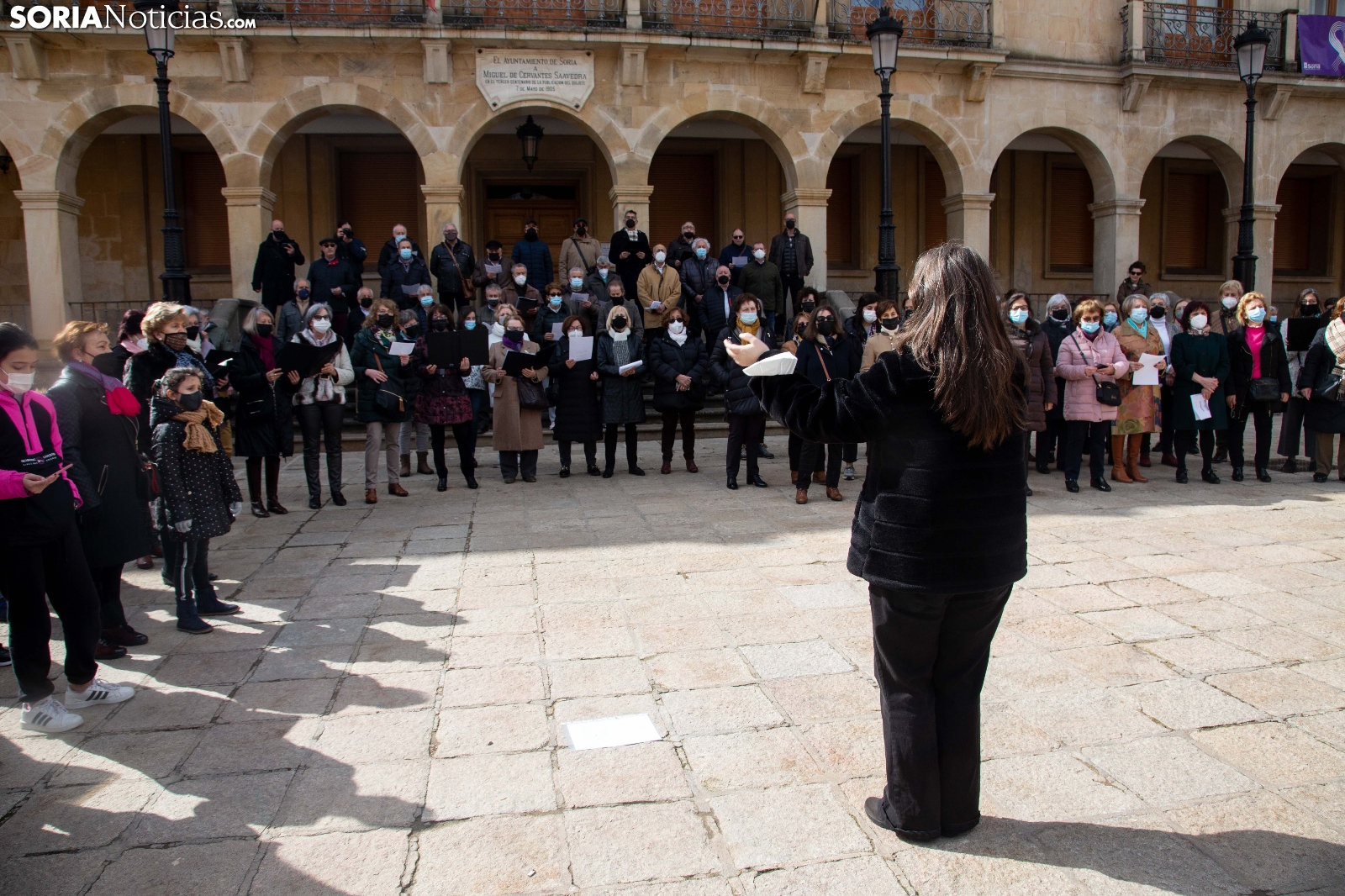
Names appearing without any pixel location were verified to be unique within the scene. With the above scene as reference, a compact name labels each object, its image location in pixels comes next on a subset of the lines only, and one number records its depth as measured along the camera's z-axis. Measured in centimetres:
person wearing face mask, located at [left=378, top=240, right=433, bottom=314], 1289
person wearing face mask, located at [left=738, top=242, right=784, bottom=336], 1368
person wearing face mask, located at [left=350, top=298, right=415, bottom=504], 941
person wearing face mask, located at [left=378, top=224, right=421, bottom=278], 1298
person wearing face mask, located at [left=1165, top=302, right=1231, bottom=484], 986
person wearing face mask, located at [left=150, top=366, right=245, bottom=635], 543
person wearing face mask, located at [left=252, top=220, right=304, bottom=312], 1341
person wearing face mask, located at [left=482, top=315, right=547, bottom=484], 1017
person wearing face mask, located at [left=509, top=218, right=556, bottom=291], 1372
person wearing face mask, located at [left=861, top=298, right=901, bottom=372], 921
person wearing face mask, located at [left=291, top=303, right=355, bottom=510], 911
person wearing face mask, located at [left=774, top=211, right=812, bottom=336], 1464
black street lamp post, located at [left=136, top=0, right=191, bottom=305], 1089
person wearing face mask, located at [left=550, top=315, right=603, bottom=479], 1037
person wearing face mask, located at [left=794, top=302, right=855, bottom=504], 886
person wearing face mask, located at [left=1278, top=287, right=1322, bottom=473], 1012
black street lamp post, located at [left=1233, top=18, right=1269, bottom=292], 1356
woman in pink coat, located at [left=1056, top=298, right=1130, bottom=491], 932
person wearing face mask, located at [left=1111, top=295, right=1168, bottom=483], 976
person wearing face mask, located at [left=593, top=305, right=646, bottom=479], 1037
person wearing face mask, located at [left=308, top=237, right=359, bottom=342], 1275
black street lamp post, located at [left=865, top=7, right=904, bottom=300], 1245
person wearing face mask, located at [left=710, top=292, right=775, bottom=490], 946
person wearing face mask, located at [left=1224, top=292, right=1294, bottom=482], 990
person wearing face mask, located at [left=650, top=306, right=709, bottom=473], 1028
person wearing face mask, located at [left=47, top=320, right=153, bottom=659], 496
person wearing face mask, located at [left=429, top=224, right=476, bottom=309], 1347
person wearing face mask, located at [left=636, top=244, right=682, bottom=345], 1293
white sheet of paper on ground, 385
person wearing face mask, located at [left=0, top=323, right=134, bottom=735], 404
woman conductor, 288
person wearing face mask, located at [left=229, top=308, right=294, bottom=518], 859
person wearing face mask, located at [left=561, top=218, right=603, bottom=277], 1397
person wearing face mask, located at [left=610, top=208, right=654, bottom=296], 1380
